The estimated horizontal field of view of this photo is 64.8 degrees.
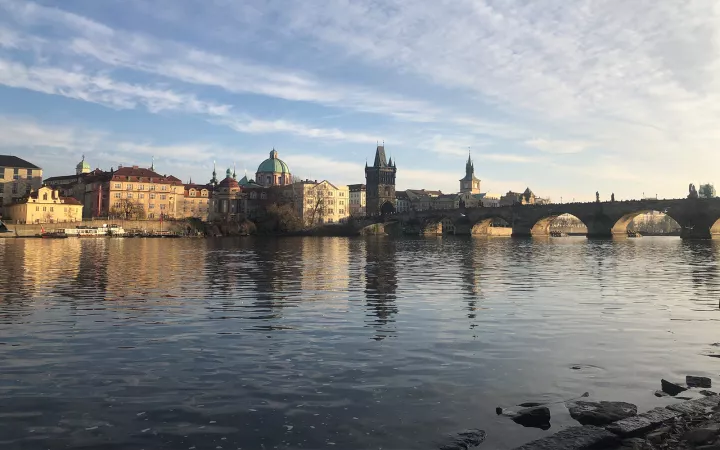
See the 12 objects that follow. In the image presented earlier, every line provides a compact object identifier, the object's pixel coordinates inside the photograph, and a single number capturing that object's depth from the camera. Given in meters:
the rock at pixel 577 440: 8.97
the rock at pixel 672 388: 12.12
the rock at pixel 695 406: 10.52
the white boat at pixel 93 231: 139.38
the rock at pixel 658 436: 9.28
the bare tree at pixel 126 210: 171.25
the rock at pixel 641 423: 9.59
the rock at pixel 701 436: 9.10
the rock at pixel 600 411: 10.28
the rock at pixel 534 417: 10.27
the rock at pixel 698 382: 12.65
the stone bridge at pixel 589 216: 124.81
